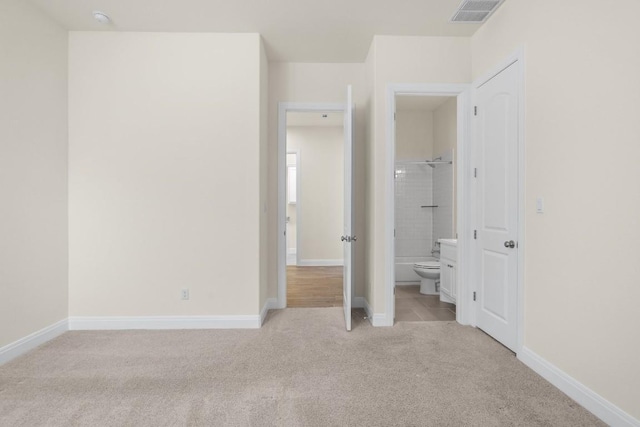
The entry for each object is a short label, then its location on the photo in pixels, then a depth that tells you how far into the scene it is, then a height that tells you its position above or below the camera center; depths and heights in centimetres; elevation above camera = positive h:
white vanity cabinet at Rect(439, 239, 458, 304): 380 -70
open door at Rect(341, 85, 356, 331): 309 -1
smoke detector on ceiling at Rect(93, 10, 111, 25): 285 +161
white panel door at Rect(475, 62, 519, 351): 261 +4
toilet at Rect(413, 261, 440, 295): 440 -85
